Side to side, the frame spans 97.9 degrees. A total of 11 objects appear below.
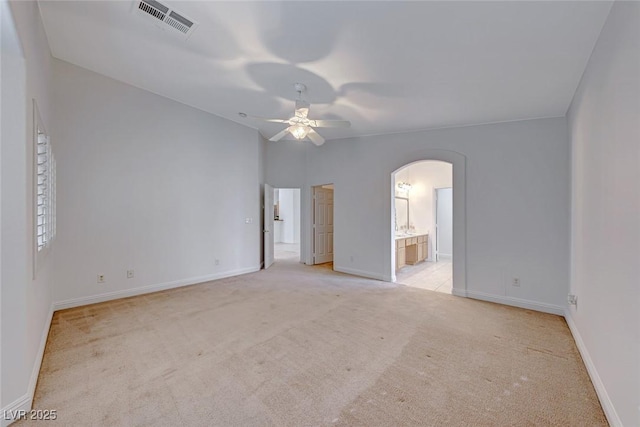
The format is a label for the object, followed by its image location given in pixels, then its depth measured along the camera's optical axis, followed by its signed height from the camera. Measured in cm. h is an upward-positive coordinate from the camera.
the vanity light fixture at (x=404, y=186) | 735 +67
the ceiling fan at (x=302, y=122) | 320 +107
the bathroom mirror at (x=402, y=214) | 733 -7
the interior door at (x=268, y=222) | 604 -23
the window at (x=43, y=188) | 211 +21
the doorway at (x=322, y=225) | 682 -34
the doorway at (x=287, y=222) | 1010 -42
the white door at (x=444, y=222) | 766 -30
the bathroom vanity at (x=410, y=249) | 604 -90
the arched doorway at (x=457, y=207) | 434 +7
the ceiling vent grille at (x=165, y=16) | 222 +162
